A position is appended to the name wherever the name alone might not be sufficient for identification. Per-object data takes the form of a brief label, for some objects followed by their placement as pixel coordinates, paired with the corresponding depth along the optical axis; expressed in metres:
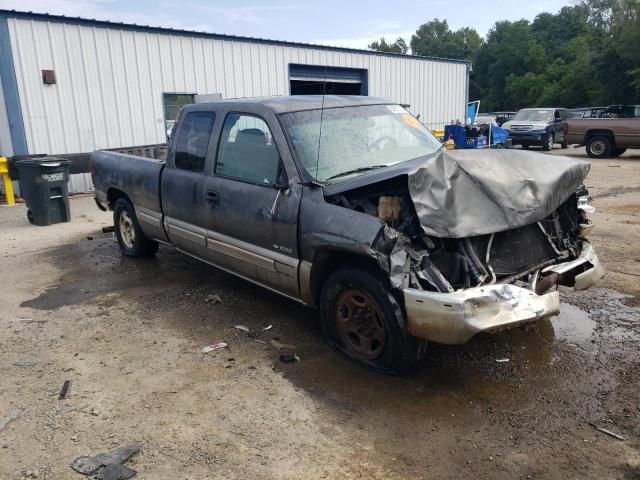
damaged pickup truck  3.41
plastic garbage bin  9.10
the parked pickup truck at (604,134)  17.52
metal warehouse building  11.72
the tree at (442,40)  99.75
